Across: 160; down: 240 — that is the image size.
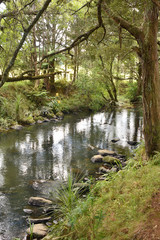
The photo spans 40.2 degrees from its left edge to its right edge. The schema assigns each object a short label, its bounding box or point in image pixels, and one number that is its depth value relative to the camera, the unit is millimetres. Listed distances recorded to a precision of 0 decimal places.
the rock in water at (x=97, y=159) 8047
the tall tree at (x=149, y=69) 4785
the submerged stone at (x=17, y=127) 13017
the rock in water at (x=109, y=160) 7895
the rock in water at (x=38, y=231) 3936
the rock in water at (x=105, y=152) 8898
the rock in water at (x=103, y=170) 7057
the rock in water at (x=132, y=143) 10366
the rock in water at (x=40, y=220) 4475
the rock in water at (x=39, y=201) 5120
